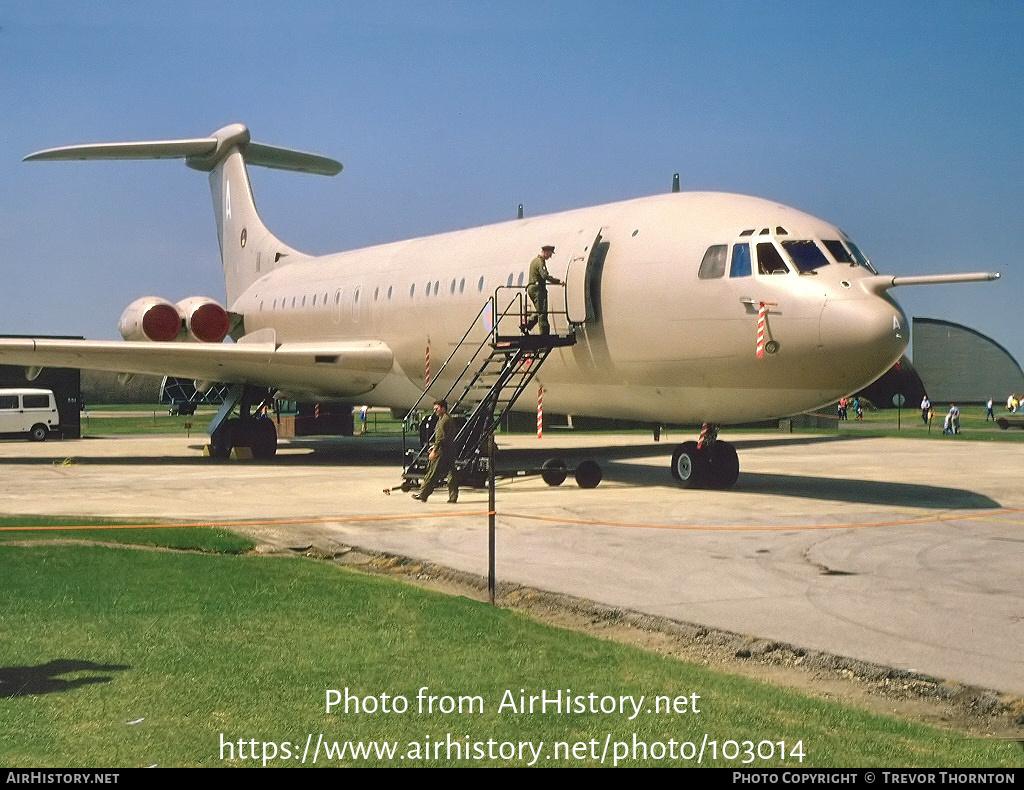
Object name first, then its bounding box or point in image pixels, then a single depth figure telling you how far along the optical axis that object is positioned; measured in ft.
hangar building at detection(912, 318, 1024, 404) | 325.21
